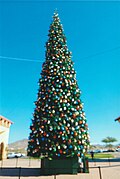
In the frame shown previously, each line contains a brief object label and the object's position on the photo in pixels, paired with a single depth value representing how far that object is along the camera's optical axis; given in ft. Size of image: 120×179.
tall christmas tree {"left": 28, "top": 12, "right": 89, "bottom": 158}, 34.60
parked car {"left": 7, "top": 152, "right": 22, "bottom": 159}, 122.11
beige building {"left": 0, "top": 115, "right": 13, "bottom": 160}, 83.97
